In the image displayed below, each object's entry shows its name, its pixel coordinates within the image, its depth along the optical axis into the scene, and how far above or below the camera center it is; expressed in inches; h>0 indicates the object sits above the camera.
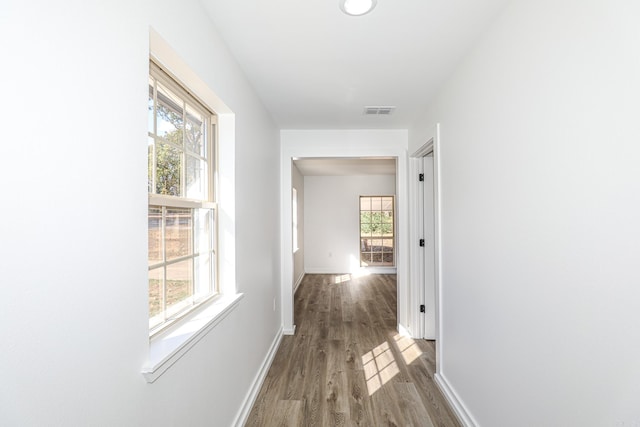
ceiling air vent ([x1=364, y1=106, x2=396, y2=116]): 114.0 +37.8
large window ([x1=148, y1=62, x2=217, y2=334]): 51.7 +2.6
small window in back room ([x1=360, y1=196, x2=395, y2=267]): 299.7 -15.0
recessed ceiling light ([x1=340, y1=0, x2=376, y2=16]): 56.9 +37.6
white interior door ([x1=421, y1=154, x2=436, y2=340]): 131.0 -14.9
